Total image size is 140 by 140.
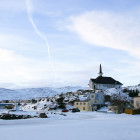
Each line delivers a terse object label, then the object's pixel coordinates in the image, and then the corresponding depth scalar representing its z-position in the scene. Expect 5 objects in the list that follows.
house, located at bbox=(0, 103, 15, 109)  84.75
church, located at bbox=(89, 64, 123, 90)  102.00
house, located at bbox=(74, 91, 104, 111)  73.19
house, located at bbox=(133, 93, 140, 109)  57.53
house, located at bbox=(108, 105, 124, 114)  52.16
